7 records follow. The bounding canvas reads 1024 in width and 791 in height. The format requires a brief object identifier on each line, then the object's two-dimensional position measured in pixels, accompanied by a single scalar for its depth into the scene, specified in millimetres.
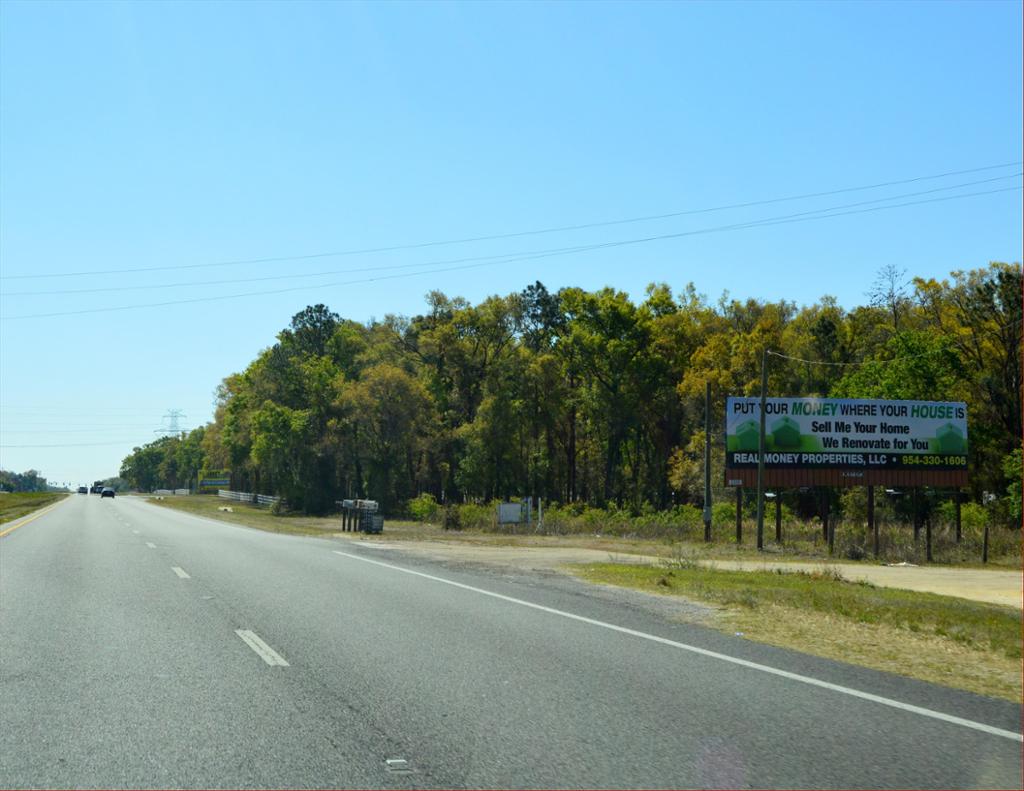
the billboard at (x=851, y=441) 41000
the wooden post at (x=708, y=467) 40781
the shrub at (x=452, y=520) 50531
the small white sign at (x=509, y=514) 49156
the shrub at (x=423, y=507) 63975
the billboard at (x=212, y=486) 190175
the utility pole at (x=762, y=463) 38219
